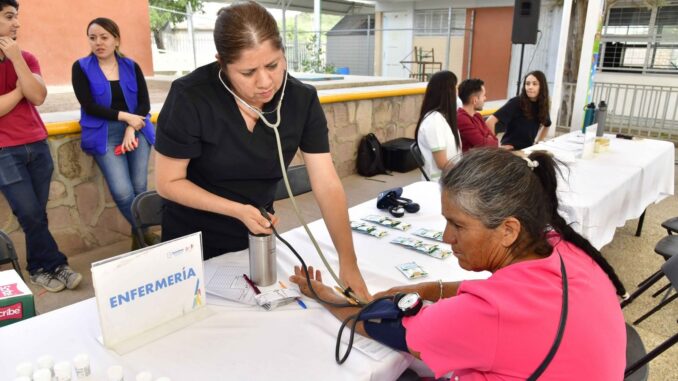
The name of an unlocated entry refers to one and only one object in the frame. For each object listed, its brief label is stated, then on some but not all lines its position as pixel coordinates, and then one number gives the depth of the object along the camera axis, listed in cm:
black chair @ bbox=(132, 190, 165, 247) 180
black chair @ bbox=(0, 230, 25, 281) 156
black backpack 471
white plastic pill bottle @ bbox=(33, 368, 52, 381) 74
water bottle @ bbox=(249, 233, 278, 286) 112
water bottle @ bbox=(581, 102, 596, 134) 348
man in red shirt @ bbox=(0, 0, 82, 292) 214
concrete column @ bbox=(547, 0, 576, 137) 493
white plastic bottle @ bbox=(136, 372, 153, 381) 77
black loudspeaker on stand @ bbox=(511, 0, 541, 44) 518
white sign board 91
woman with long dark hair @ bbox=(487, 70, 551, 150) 392
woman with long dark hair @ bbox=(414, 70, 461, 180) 270
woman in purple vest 254
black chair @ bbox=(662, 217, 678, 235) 258
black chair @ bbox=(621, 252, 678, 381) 116
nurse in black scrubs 110
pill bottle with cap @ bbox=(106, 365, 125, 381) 78
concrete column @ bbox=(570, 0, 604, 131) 458
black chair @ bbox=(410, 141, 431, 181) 286
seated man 310
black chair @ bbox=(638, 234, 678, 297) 228
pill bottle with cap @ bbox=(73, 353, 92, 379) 81
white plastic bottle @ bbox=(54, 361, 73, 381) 75
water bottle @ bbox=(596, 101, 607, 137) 322
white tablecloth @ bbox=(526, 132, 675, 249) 212
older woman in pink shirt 75
